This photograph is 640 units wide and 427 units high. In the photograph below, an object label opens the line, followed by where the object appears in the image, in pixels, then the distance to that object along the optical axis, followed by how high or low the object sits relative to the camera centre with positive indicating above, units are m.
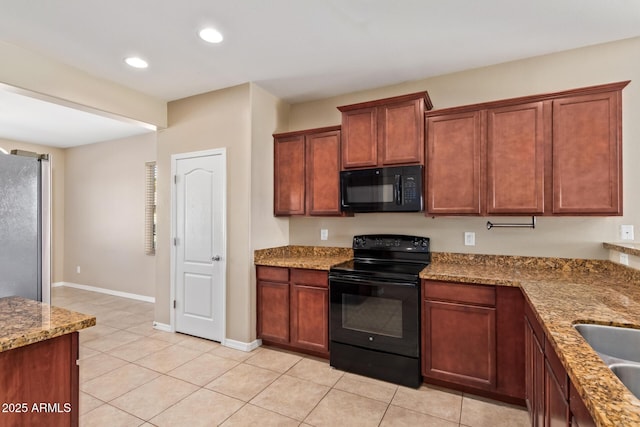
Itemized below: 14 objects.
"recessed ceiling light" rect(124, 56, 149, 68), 2.74 +1.32
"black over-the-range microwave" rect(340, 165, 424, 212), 2.78 +0.21
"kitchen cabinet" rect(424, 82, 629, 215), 2.25 +0.43
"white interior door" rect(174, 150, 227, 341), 3.42 -0.33
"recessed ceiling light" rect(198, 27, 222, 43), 2.34 +1.33
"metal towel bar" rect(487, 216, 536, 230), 2.69 -0.11
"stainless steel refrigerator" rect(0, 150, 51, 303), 1.68 -0.06
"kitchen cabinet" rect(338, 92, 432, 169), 2.78 +0.73
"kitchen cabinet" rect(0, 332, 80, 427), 1.21 -0.67
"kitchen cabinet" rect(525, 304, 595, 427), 1.10 -0.74
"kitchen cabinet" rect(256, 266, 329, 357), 2.98 -0.92
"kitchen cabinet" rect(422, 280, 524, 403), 2.24 -0.91
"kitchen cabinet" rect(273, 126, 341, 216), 3.28 +0.43
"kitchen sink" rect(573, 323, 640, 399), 1.37 -0.56
